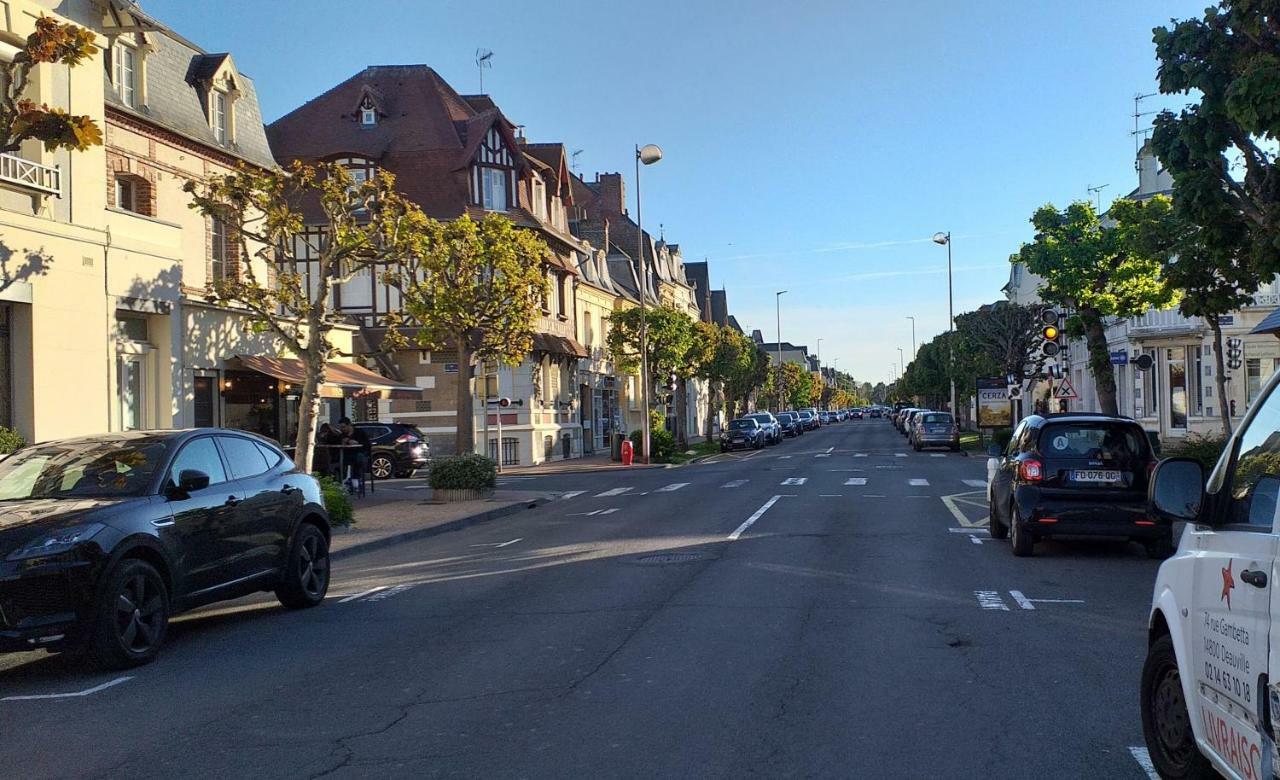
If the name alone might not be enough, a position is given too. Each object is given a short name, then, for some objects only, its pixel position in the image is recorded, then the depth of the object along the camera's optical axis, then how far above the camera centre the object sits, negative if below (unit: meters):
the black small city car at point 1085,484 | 12.82 -0.84
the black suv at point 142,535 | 7.52 -0.77
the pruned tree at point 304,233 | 20.08 +3.33
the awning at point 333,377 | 24.66 +1.06
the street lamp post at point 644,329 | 39.09 +3.05
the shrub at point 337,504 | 17.80 -1.21
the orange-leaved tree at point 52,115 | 13.43 +3.64
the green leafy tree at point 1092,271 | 27.12 +3.16
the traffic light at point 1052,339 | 24.47 +1.46
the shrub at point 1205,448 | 18.08 -0.71
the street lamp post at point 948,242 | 60.09 +8.57
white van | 3.68 -0.75
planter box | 24.31 -1.50
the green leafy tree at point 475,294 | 28.12 +3.08
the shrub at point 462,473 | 24.33 -1.06
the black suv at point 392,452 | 33.75 -0.83
